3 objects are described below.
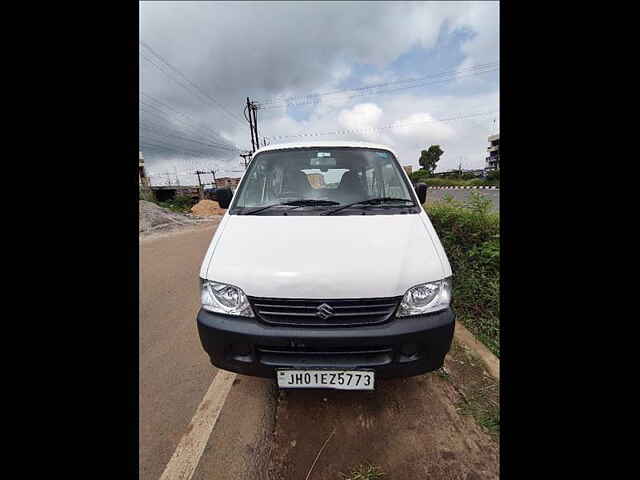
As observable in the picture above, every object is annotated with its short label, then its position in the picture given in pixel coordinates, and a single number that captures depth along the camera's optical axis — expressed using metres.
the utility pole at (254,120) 23.77
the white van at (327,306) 1.56
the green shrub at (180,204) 20.01
